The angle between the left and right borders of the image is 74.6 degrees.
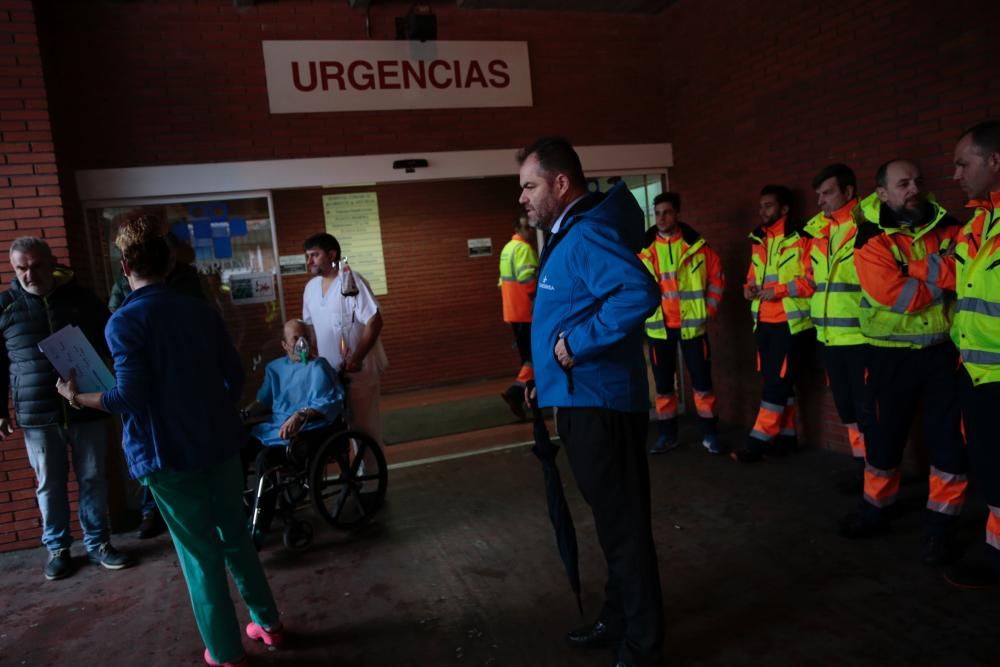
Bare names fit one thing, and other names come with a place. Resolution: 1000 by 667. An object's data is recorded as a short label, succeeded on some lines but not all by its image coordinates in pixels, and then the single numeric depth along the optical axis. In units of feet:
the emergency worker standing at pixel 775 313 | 14.79
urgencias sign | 17.16
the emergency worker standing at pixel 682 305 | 16.53
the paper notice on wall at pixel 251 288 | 17.31
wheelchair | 12.43
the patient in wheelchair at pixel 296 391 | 13.00
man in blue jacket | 7.09
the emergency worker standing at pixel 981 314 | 8.54
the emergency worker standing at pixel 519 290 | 19.85
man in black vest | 12.35
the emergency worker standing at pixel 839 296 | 11.71
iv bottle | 14.10
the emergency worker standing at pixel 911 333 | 10.11
